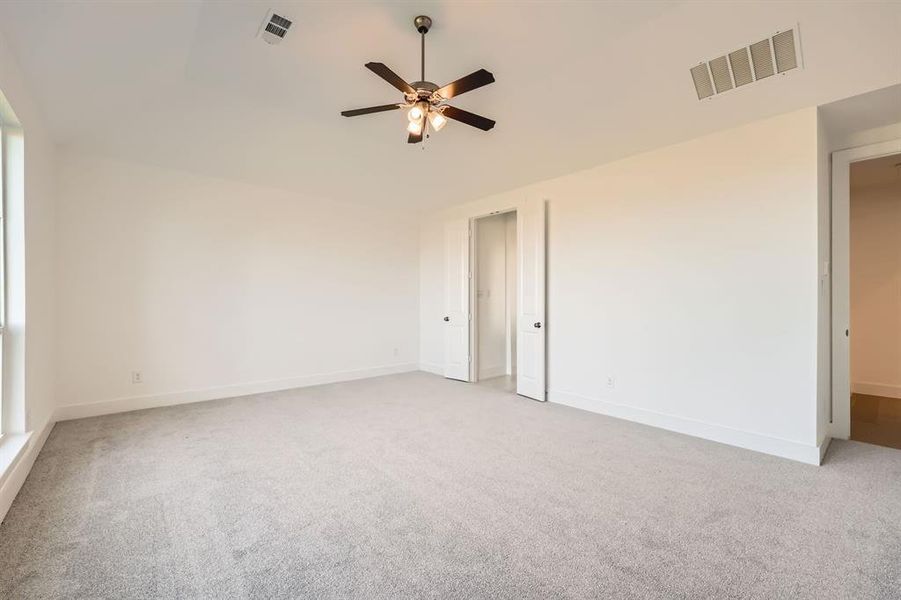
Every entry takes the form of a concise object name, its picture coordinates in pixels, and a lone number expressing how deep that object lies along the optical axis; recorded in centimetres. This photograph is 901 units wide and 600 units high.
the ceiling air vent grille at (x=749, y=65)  252
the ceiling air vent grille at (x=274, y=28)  248
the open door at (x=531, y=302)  470
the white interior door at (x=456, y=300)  580
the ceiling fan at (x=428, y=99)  225
